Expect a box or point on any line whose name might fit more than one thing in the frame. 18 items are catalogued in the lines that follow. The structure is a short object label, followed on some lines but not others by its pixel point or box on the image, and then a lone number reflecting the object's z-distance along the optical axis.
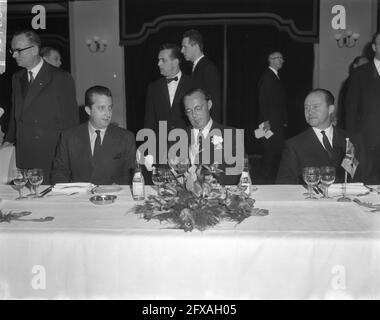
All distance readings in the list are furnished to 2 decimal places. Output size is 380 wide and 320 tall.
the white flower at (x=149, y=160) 2.49
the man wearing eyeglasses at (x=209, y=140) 3.14
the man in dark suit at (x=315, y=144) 3.08
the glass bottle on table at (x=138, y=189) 2.51
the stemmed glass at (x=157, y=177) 2.46
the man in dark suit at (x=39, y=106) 4.02
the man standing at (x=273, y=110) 6.18
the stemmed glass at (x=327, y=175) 2.45
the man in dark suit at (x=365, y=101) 4.23
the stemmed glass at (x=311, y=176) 2.48
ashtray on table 2.44
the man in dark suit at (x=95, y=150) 3.13
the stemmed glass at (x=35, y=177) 2.55
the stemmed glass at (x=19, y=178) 2.56
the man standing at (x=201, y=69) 4.72
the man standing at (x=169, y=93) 4.44
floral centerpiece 1.99
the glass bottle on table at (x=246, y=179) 2.41
